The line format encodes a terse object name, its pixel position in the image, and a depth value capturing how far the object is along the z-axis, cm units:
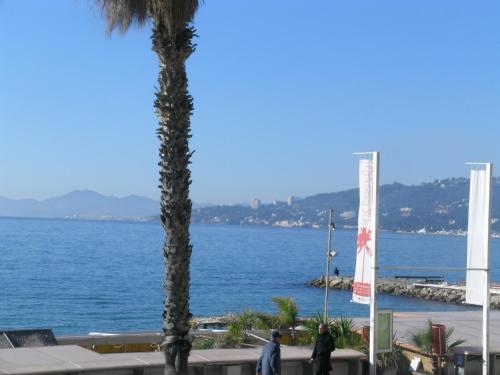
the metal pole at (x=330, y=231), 2083
